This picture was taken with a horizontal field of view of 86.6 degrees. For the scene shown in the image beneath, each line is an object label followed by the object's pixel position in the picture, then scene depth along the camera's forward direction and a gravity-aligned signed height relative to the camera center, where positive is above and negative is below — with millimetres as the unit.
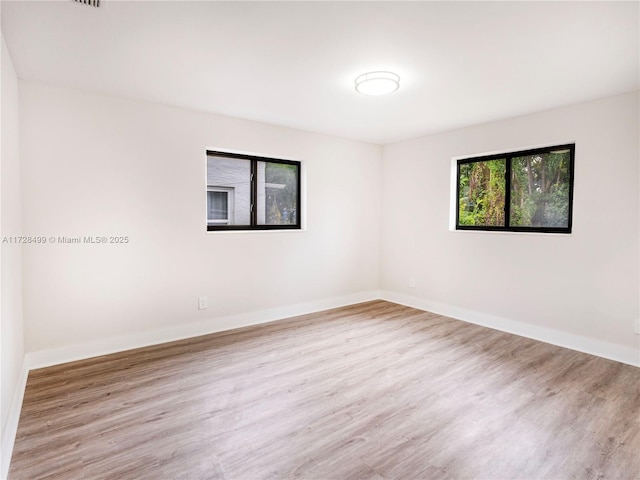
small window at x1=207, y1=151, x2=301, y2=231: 3844 +414
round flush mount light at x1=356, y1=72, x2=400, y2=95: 2582 +1134
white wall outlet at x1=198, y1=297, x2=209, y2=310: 3600 -818
